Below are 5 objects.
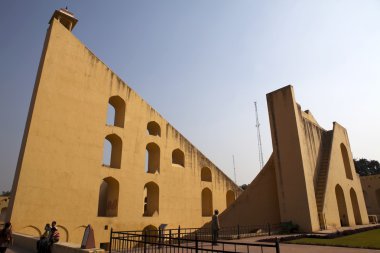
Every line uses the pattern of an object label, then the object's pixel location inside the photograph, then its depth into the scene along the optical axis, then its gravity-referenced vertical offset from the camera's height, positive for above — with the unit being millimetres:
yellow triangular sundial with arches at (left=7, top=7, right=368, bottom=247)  12703 +3214
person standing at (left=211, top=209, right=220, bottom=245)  9828 +90
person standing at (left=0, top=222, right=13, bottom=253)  7258 -178
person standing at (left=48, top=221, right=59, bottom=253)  7604 -189
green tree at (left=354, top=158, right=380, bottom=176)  52438 +10850
